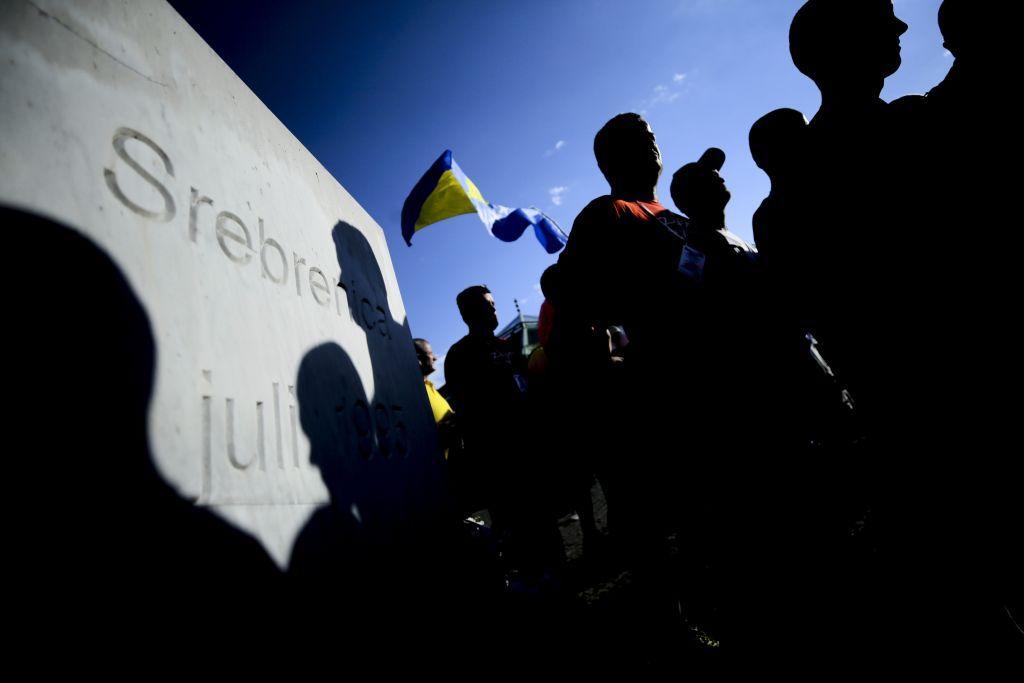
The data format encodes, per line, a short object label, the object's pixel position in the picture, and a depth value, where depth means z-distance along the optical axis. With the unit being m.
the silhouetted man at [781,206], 1.41
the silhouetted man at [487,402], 2.75
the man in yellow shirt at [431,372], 3.44
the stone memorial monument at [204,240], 0.64
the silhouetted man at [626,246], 1.60
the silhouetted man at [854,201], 1.17
